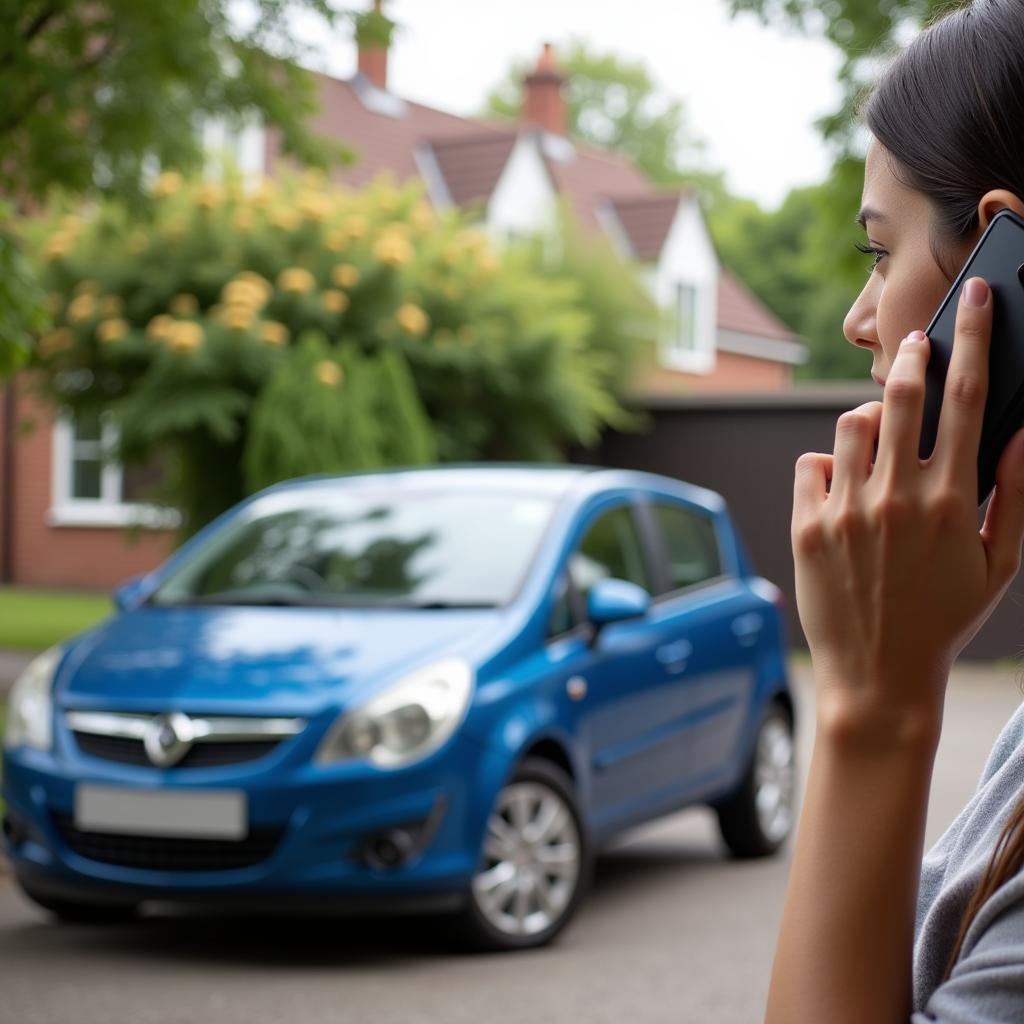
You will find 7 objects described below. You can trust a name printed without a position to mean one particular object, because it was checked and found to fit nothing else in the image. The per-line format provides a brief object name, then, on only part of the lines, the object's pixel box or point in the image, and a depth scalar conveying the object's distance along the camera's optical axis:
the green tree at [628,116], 74.56
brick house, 27.48
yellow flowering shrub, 15.80
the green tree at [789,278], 60.91
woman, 1.35
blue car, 6.05
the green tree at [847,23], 12.75
